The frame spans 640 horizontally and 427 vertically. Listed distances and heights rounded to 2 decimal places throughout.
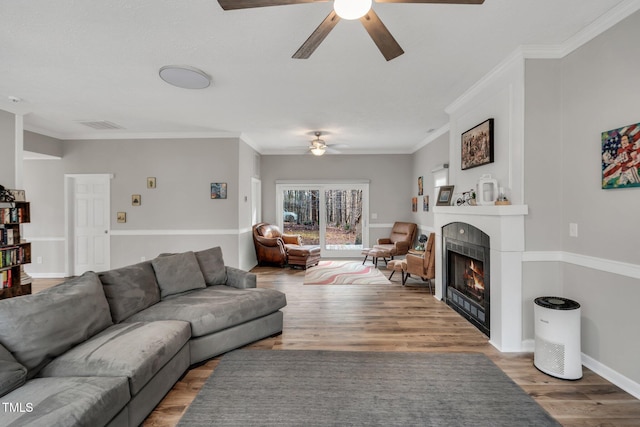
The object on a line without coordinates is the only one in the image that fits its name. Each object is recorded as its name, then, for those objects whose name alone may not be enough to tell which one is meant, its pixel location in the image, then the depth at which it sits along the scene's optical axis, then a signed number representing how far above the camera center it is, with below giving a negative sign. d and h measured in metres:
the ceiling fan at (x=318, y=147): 5.39 +1.23
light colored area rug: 5.21 -1.25
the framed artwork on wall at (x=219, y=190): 5.52 +0.41
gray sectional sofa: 1.46 -0.90
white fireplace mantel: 2.72 -0.59
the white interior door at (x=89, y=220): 5.62 -0.17
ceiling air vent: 4.76 +1.49
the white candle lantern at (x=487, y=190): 3.02 +0.23
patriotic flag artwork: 2.04 +0.41
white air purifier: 2.27 -1.02
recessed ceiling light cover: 2.91 +1.44
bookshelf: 3.71 -0.50
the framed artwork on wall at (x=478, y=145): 3.14 +0.78
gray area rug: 1.84 -1.32
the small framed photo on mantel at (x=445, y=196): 4.09 +0.24
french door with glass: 7.52 -0.06
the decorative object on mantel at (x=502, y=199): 2.80 +0.13
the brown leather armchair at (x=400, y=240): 6.51 -0.68
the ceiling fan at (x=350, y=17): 1.58 +1.15
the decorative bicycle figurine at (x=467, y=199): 3.35 +0.16
